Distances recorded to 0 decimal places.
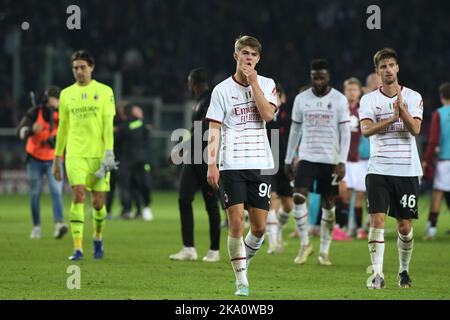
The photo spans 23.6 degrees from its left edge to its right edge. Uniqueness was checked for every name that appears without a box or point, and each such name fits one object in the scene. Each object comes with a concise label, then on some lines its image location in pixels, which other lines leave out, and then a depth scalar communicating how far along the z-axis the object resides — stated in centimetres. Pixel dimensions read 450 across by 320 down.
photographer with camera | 1711
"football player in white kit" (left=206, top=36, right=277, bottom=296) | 947
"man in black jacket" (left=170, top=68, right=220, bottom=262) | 1348
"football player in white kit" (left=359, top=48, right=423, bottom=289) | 1034
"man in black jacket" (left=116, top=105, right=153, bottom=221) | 2212
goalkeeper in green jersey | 1302
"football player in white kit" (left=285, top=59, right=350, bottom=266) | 1305
